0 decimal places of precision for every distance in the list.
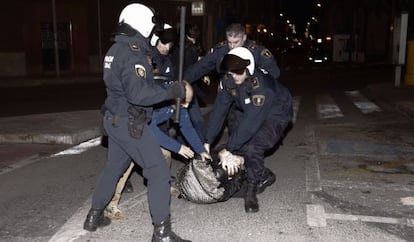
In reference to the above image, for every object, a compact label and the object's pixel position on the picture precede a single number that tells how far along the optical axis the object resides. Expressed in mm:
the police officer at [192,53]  6246
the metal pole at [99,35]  23320
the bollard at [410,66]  15570
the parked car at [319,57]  29484
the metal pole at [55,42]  20594
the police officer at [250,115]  4738
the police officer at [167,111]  4352
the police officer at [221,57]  5928
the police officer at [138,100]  3668
